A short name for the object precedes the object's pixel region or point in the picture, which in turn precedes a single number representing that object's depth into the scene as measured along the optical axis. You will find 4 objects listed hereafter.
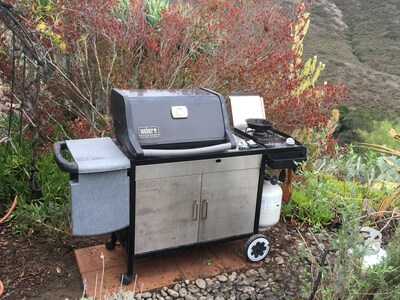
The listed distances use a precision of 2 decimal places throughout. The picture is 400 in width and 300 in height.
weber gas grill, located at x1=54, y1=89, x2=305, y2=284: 2.41
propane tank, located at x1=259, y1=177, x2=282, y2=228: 3.12
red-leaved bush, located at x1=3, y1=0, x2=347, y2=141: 4.08
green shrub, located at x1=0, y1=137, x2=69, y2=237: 3.22
